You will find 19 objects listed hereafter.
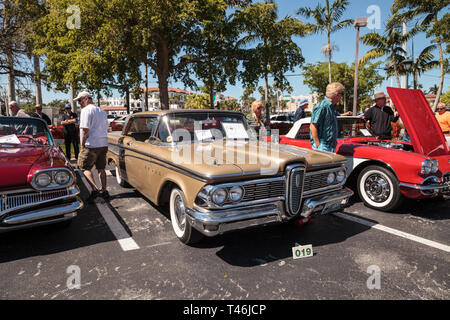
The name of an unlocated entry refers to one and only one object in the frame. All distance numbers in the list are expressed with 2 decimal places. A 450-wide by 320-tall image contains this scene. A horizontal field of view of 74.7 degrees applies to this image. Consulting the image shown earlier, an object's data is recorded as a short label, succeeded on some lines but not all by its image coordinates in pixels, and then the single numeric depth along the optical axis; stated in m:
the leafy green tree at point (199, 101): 41.56
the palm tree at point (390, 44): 21.42
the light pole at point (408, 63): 13.55
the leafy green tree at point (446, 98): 57.73
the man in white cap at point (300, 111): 6.44
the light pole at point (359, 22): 15.20
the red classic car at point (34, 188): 2.97
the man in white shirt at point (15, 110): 6.87
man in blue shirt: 4.29
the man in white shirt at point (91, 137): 4.61
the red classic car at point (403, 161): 3.99
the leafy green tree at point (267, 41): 14.73
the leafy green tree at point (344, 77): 37.25
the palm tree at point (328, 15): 21.64
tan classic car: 2.74
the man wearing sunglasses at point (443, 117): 7.06
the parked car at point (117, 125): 15.98
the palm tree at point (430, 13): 18.52
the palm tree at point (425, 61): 21.48
